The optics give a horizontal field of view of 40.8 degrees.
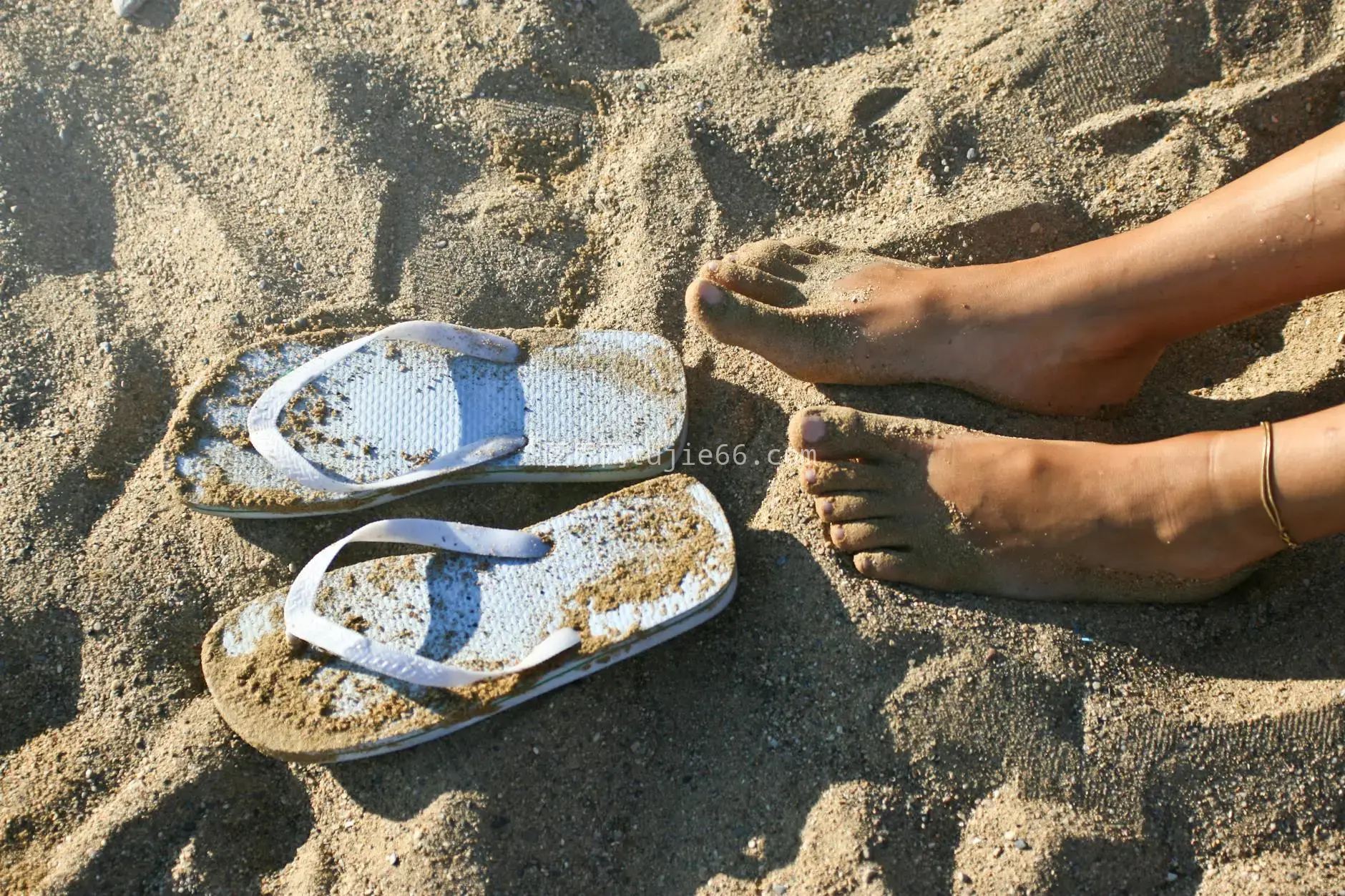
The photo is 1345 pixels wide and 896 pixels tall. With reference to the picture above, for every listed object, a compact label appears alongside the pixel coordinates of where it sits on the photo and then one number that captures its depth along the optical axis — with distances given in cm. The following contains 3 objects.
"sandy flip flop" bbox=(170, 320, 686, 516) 92
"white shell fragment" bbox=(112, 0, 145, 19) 108
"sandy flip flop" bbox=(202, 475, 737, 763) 85
